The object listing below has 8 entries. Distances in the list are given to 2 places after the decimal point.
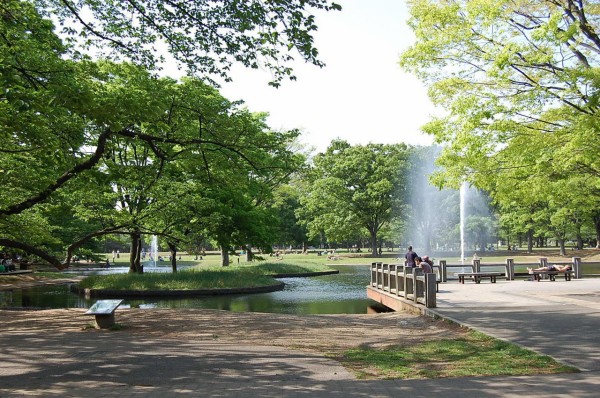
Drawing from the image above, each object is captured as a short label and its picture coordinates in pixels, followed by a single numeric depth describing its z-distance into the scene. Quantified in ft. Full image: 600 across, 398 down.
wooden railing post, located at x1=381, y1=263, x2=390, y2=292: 61.93
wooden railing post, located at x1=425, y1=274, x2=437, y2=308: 45.93
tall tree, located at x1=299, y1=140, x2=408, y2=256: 200.64
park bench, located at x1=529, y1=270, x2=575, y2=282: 72.99
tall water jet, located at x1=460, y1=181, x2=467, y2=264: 195.93
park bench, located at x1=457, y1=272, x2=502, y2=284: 71.96
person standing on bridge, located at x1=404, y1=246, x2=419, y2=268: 65.57
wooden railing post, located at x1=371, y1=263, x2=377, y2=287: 68.13
